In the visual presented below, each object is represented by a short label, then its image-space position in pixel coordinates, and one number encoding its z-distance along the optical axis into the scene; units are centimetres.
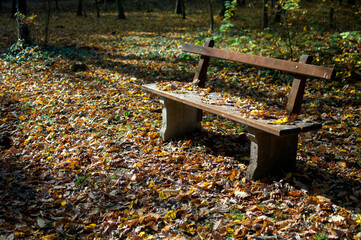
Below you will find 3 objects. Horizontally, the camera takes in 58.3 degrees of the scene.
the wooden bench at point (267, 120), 309
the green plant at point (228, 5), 833
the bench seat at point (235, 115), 297
